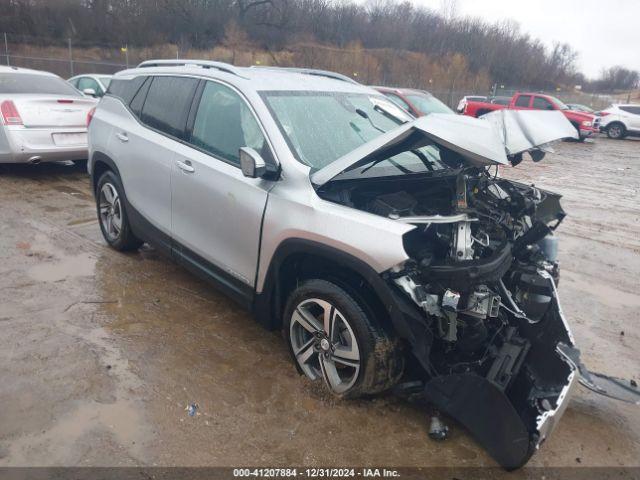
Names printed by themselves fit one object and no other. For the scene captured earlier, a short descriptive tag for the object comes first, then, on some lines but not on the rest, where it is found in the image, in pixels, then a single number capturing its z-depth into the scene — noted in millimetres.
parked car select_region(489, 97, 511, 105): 23016
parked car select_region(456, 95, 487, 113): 22605
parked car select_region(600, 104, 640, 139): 22734
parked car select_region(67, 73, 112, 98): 12473
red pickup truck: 19797
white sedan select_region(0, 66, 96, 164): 7101
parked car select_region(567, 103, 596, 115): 23572
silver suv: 2617
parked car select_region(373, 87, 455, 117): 12545
